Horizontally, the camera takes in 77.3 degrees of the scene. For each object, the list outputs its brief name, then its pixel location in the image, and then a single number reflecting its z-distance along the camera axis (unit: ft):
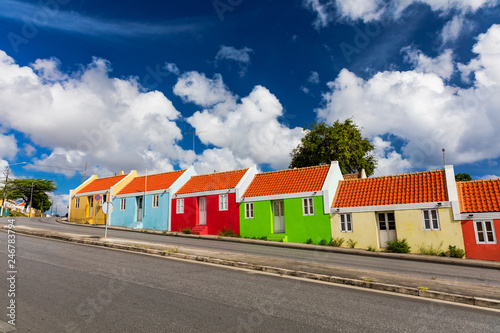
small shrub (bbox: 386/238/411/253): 58.44
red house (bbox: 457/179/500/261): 52.54
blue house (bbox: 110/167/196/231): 92.58
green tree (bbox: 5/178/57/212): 189.67
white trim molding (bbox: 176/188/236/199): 82.14
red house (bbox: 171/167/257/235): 81.10
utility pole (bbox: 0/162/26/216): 174.12
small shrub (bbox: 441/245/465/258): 53.93
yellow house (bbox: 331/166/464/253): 56.95
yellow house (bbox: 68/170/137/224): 105.81
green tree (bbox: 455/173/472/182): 152.18
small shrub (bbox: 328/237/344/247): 64.49
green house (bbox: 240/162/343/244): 68.74
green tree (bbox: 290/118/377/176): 118.11
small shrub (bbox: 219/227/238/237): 77.88
